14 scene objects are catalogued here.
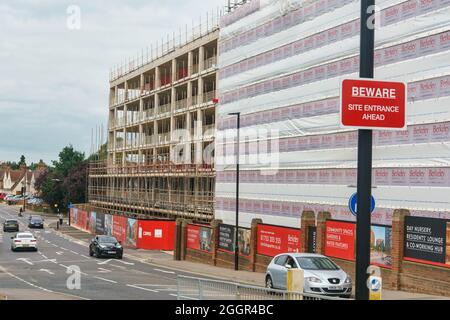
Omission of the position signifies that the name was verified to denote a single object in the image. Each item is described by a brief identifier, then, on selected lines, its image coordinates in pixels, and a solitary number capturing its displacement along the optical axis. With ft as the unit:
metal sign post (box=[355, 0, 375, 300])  32.83
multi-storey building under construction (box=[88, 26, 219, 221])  185.57
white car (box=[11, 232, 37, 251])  159.84
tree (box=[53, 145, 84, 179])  418.04
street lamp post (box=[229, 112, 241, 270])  114.42
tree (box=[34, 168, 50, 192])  432.66
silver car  64.03
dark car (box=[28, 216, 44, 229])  276.21
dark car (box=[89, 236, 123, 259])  144.05
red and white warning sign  32.07
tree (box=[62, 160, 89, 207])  372.33
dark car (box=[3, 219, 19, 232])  243.81
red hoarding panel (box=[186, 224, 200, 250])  138.28
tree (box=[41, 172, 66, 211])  393.70
